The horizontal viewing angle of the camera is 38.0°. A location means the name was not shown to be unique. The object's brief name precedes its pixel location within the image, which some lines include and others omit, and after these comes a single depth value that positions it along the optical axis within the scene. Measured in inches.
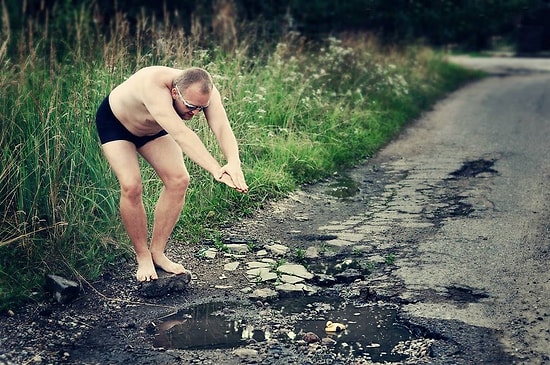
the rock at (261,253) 220.1
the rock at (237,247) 223.3
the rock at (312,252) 218.8
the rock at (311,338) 161.5
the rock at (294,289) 191.3
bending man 177.2
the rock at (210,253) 217.5
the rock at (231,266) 208.1
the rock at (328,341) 161.2
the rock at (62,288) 182.5
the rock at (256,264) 210.2
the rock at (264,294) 188.2
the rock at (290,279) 197.8
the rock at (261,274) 199.9
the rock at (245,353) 154.6
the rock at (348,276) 199.9
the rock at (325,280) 198.5
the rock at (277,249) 222.5
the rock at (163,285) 187.9
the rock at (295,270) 203.0
